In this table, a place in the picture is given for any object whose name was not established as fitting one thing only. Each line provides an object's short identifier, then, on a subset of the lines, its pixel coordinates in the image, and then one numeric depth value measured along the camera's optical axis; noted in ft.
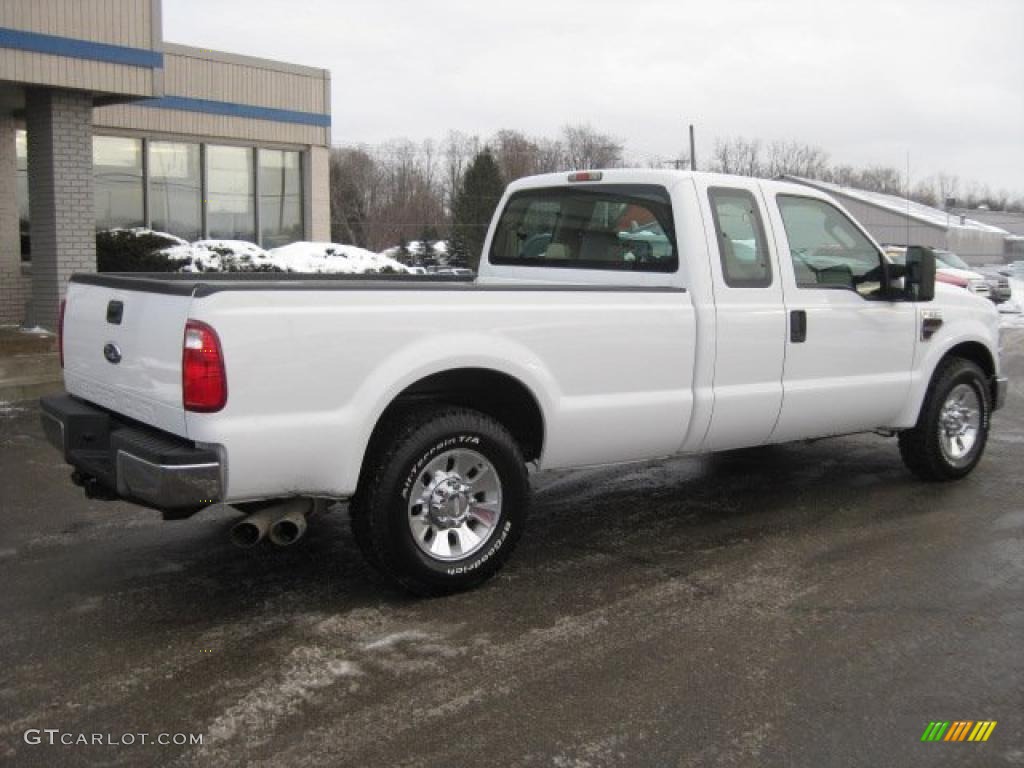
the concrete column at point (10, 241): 54.80
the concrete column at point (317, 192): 74.13
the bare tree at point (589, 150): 207.10
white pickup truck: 13.99
